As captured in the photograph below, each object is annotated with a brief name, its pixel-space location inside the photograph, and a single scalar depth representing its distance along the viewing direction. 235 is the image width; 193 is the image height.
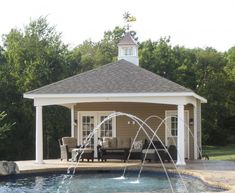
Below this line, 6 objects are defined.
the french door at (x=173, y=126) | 21.95
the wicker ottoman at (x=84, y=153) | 19.62
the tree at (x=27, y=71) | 29.78
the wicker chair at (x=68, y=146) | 20.25
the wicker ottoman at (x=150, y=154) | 18.97
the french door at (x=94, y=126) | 22.38
